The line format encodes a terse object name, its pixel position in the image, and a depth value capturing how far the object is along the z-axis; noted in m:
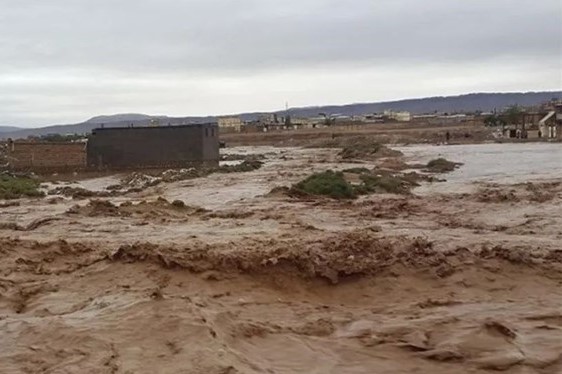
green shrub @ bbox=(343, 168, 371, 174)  32.19
